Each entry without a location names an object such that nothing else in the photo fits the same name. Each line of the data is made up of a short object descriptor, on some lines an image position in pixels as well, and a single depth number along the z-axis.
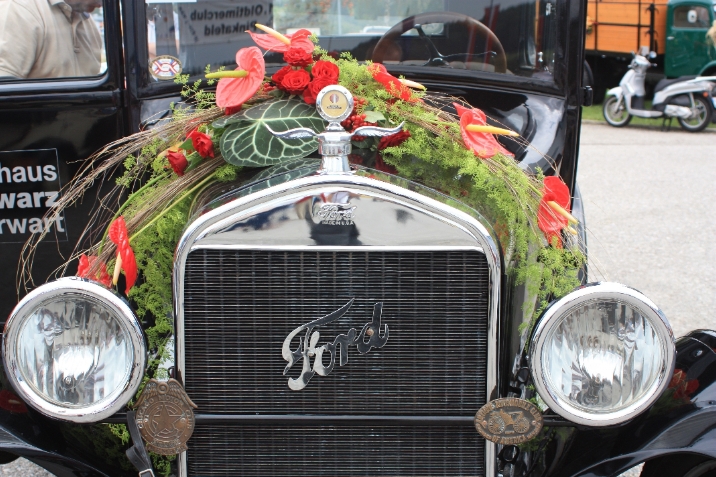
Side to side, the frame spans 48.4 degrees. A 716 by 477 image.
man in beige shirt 2.92
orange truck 13.78
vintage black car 1.85
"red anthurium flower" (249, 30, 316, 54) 2.36
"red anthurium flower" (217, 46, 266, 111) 2.22
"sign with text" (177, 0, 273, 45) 2.86
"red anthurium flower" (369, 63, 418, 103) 2.36
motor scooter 11.63
